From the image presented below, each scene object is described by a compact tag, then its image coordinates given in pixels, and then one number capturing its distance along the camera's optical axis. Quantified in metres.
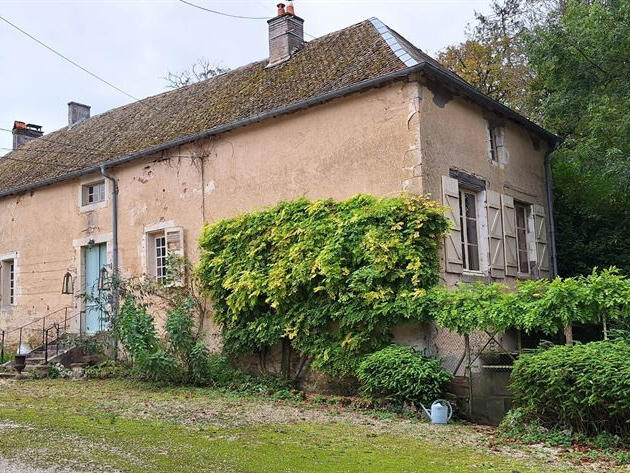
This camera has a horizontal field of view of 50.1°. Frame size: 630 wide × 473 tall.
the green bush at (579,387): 7.09
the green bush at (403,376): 9.20
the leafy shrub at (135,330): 11.78
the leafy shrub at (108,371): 13.16
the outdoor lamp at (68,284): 15.90
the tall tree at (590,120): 12.01
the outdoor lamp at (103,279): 14.68
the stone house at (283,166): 11.22
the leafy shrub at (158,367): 11.68
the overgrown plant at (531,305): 7.95
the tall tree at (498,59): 22.16
